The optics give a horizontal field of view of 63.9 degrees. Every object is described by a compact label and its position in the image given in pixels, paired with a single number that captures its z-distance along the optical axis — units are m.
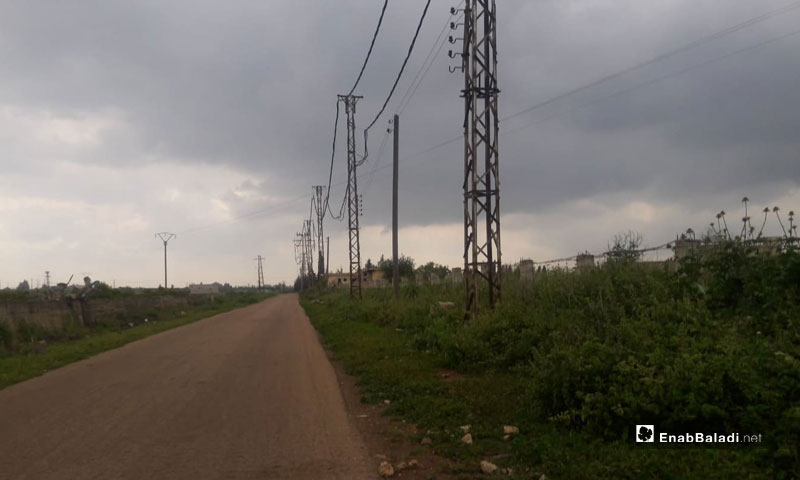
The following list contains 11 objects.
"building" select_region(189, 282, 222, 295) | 97.64
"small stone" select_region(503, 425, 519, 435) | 7.42
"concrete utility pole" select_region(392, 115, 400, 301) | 27.53
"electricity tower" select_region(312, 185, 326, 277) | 62.17
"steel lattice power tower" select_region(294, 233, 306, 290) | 108.29
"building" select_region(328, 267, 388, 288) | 56.89
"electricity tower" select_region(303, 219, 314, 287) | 92.06
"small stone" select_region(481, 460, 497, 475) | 6.11
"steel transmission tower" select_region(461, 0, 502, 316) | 15.22
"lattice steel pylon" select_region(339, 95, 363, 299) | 35.84
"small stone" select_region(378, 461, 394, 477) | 6.23
